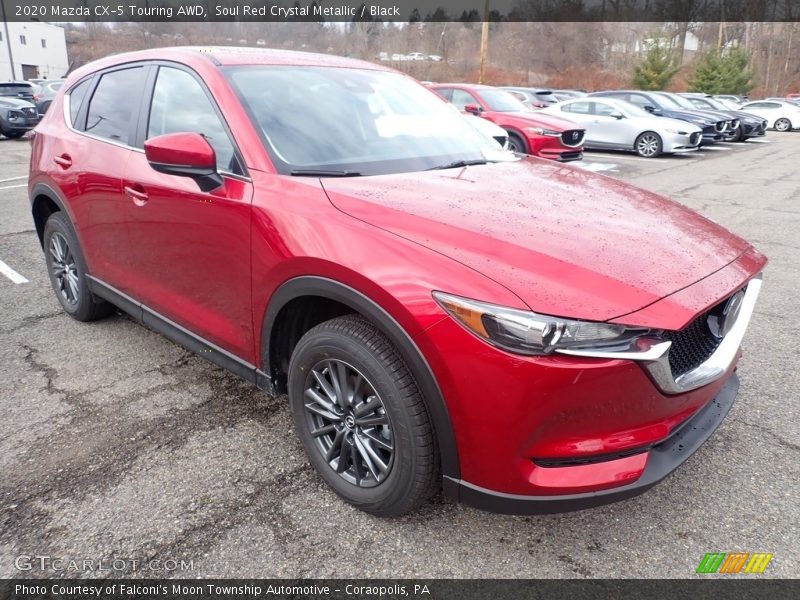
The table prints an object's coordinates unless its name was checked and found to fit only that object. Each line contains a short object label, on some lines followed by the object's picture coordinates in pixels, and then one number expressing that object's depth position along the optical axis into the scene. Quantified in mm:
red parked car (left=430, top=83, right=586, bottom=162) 11133
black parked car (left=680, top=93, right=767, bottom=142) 19625
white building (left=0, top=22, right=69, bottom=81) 64375
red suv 1728
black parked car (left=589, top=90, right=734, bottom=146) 16831
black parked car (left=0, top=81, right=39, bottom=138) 16469
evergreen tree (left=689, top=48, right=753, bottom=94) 39750
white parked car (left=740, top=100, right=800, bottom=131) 26094
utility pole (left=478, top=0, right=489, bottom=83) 25500
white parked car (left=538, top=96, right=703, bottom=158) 14602
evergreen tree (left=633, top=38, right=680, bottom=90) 37844
